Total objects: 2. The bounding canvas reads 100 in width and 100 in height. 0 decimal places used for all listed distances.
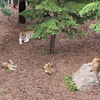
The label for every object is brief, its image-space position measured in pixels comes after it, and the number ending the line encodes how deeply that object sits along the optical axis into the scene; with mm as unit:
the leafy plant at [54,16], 10476
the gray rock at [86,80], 9475
